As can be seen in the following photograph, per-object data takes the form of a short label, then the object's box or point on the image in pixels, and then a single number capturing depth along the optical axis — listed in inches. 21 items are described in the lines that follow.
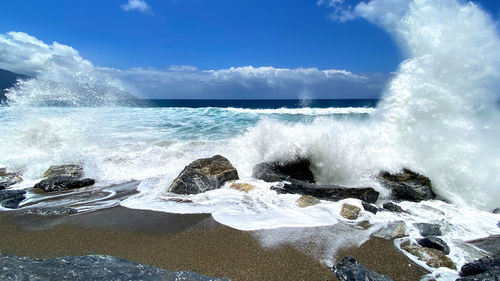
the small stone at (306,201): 183.8
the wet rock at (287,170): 238.4
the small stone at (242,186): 214.1
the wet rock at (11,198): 186.5
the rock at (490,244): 134.5
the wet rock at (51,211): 172.2
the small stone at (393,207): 181.8
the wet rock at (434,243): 129.5
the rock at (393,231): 143.4
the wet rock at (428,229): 146.2
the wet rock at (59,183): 229.1
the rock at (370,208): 174.4
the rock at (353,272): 102.7
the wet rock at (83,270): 63.0
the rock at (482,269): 101.7
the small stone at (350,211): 165.0
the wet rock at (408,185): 211.2
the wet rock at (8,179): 240.8
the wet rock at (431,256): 119.3
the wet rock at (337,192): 195.2
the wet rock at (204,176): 210.1
